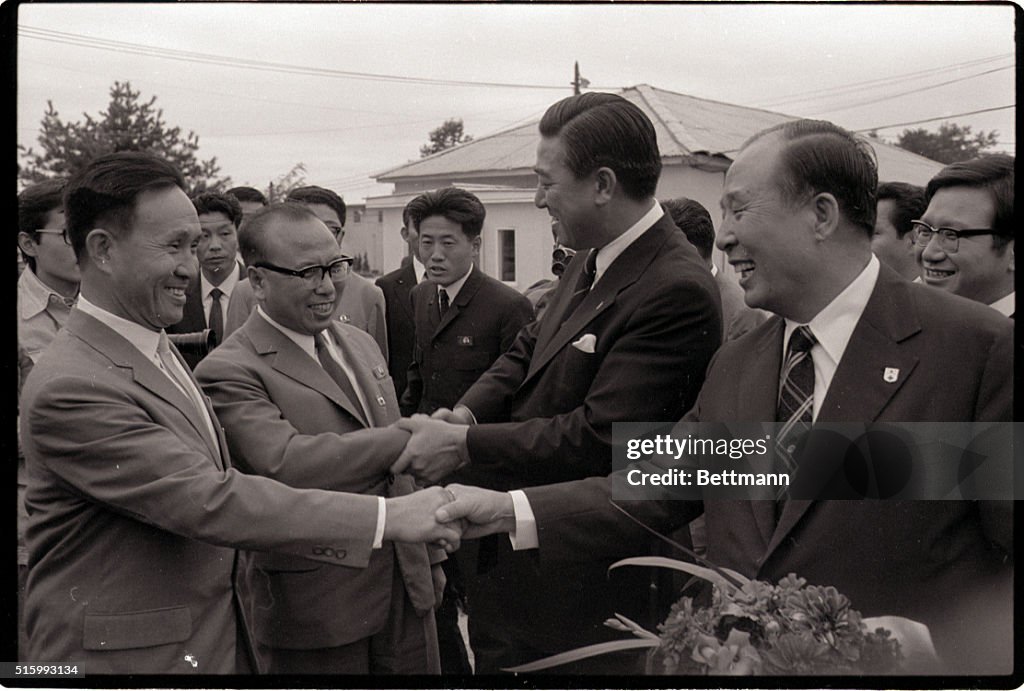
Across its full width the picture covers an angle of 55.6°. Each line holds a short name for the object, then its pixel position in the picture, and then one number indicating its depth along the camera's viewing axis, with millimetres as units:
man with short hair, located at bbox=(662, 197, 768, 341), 2986
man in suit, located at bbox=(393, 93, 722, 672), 2805
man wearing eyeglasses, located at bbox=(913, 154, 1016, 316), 2936
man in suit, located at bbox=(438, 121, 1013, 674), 2355
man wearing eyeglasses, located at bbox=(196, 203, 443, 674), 2807
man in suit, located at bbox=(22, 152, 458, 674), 2418
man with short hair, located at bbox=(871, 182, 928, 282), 3416
